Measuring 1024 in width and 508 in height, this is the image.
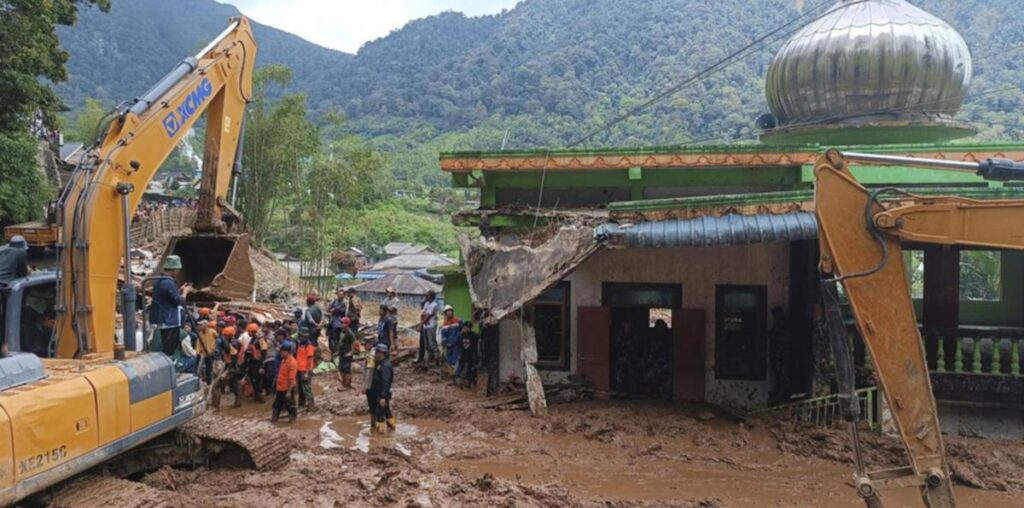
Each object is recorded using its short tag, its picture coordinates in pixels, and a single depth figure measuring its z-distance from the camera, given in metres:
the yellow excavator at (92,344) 5.71
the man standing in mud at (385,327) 15.89
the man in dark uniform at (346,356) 13.86
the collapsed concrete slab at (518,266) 11.01
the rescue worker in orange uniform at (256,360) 12.76
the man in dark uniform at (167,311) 9.38
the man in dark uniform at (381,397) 10.68
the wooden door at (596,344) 13.14
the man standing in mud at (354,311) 16.94
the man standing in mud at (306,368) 11.80
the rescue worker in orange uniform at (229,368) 12.71
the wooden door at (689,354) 12.78
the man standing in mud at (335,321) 16.97
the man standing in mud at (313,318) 14.19
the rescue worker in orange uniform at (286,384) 11.26
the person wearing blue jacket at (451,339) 14.76
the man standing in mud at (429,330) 16.31
